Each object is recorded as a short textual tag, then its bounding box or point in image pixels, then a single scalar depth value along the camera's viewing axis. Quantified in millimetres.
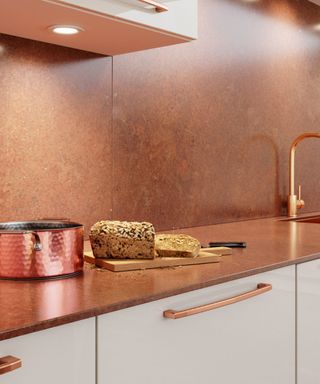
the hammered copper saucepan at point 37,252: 1196
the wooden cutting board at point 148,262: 1346
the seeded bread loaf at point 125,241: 1393
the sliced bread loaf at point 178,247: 1446
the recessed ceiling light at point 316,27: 3155
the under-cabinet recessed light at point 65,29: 1528
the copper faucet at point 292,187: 2816
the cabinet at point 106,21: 1389
